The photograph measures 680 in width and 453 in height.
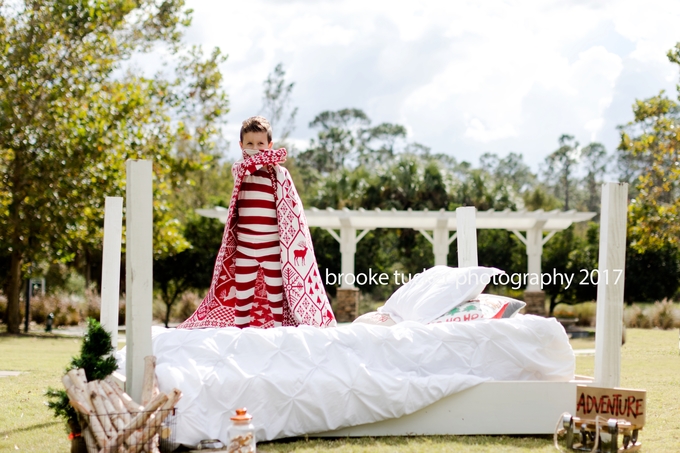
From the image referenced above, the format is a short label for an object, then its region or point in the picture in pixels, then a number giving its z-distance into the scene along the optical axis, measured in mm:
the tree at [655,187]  13781
